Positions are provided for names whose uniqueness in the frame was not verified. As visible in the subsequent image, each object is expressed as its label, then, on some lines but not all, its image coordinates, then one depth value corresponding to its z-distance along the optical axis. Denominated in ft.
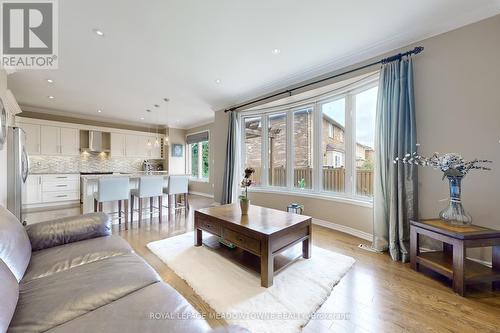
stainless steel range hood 20.79
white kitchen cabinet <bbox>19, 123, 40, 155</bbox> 17.46
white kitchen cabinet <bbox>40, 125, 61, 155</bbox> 18.13
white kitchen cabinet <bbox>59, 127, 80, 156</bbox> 19.16
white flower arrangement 6.61
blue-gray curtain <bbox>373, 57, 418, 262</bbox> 8.13
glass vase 6.62
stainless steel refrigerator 9.64
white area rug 4.97
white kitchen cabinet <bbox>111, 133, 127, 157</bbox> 22.06
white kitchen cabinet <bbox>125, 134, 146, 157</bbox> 23.18
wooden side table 5.82
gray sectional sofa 2.82
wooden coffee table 6.18
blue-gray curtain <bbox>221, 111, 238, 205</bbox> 16.37
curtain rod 8.08
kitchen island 12.03
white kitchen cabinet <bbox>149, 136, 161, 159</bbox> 25.11
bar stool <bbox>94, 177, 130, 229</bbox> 11.25
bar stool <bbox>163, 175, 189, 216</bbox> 14.14
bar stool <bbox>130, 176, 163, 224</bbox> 12.76
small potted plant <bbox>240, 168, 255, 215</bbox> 8.39
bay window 10.98
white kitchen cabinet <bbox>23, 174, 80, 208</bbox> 17.04
